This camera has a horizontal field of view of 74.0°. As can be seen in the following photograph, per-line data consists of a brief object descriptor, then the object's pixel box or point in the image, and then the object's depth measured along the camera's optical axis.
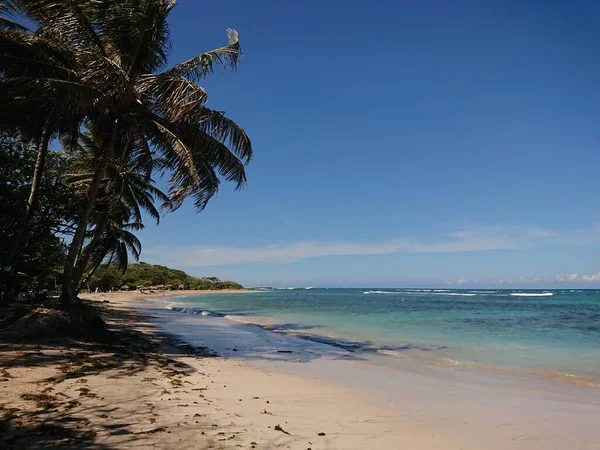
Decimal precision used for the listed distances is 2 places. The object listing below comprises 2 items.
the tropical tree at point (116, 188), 13.10
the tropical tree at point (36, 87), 8.56
